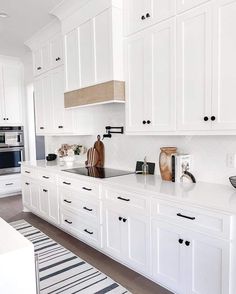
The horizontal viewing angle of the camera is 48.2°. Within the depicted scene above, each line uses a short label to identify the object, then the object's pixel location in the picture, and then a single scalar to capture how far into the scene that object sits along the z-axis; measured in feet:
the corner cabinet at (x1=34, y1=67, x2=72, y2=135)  12.45
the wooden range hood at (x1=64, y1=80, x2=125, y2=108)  8.79
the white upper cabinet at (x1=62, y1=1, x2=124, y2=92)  8.76
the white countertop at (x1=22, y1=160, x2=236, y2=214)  5.87
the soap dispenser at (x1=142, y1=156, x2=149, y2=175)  9.59
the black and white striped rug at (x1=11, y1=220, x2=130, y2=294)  7.47
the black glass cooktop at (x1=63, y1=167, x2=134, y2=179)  9.66
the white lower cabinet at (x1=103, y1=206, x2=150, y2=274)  7.46
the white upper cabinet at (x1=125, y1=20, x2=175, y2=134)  7.48
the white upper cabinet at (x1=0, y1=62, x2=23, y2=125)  18.11
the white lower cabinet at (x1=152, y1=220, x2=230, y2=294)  5.67
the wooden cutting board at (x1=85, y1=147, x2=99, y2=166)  11.81
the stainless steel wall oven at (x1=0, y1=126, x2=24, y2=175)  17.63
